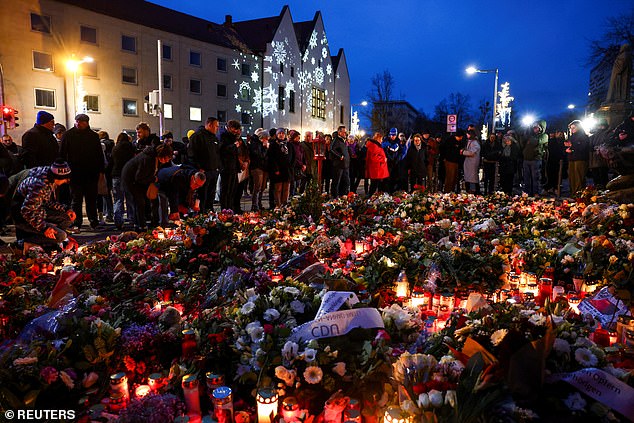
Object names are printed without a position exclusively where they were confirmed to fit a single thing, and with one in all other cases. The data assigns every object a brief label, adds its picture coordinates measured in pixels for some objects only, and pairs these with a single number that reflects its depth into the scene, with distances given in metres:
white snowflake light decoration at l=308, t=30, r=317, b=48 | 45.84
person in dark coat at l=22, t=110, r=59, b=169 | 8.03
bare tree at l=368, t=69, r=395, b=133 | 43.97
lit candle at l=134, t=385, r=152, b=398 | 2.70
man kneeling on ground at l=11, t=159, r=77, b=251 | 5.44
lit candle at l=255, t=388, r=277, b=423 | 2.36
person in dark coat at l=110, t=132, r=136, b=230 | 8.95
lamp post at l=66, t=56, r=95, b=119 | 27.61
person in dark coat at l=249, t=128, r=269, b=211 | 10.95
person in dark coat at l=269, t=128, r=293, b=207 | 10.87
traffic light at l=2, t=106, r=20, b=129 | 13.20
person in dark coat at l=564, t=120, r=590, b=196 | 12.93
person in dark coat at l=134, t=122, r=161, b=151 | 8.92
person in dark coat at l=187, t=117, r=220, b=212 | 8.79
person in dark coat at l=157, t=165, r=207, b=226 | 8.09
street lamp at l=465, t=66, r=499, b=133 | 26.95
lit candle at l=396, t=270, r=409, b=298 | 4.45
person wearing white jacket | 13.35
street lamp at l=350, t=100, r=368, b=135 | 44.56
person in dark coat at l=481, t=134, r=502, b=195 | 14.29
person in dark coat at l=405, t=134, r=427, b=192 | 13.95
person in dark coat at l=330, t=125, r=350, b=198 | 12.87
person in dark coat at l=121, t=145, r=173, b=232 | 7.86
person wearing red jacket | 12.95
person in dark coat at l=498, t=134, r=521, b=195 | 14.06
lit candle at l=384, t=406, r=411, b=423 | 2.09
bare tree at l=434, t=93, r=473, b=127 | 57.80
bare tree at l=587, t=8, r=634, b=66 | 32.62
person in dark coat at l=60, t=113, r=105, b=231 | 8.20
